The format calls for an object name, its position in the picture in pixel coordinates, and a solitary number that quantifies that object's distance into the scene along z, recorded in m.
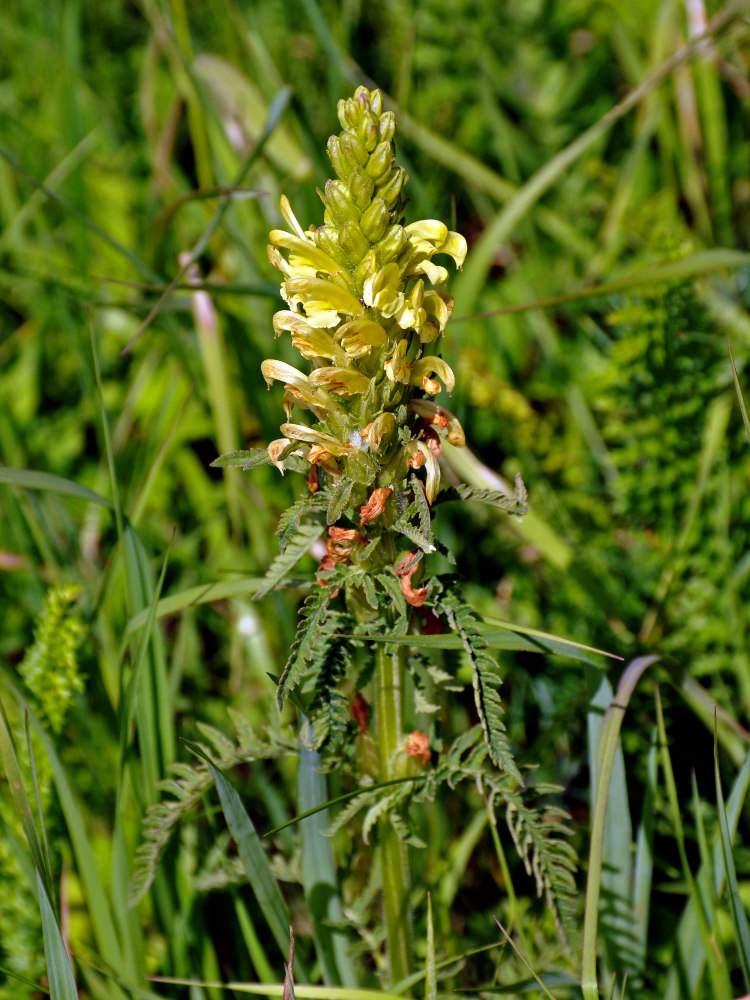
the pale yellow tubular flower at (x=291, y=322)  1.07
